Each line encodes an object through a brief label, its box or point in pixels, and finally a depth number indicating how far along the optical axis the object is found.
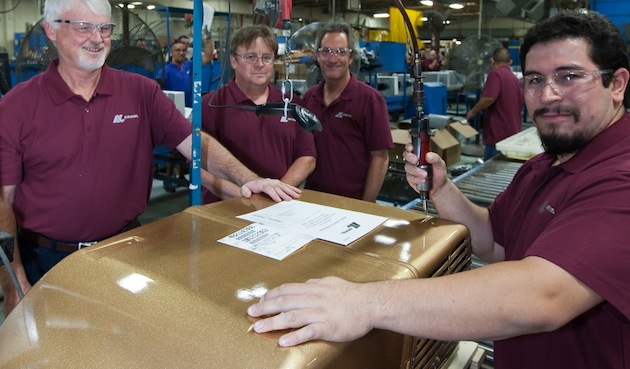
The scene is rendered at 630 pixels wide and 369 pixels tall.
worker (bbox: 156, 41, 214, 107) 4.82
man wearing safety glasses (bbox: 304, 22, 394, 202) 2.49
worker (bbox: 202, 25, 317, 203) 2.10
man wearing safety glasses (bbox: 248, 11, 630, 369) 0.70
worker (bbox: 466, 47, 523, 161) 4.95
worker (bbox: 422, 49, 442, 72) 9.84
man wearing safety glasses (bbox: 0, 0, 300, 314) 1.44
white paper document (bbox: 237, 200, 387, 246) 1.01
